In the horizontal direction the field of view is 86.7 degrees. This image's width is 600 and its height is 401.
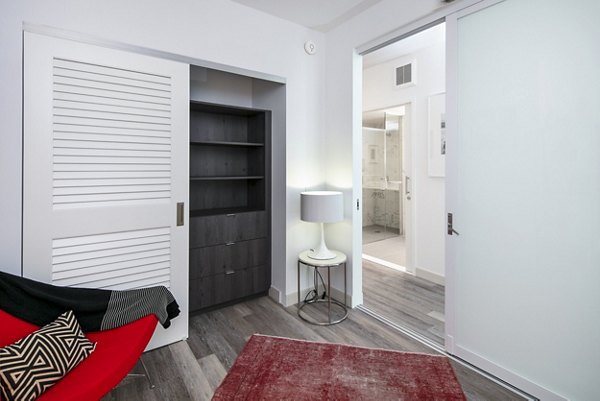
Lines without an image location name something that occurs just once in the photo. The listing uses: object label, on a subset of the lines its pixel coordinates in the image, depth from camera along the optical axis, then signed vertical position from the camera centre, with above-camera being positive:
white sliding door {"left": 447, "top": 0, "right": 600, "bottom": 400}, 1.62 +0.02
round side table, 2.70 -0.58
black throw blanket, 1.70 -0.63
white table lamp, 2.72 -0.10
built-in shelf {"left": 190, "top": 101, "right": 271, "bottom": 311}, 2.81 -0.11
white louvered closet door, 1.88 +0.18
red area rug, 1.27 -0.78
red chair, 1.41 -0.83
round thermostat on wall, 3.03 +1.43
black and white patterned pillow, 1.35 -0.76
